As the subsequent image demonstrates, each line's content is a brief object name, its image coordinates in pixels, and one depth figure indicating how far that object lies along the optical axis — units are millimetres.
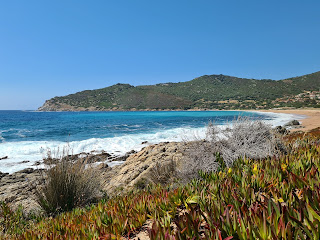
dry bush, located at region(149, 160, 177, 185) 6371
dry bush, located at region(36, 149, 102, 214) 5051
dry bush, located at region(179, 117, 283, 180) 5324
